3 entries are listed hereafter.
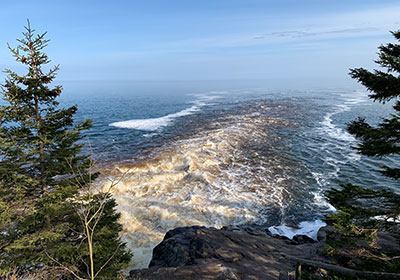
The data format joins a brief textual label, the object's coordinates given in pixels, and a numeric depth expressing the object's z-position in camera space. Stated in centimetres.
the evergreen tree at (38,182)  859
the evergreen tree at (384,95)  713
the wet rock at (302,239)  1249
